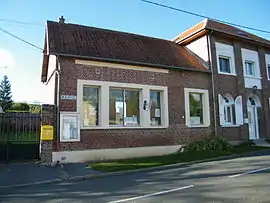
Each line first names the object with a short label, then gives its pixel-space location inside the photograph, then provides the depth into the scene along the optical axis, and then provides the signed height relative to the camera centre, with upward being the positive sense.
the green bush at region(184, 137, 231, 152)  15.41 -0.80
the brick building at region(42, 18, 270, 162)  13.12 +2.35
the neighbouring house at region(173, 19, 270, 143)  17.89 +3.85
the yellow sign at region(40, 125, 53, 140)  12.11 +0.11
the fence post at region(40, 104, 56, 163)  12.08 +0.42
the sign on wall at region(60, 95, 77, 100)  12.81 +1.74
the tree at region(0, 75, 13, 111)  63.10 +10.65
